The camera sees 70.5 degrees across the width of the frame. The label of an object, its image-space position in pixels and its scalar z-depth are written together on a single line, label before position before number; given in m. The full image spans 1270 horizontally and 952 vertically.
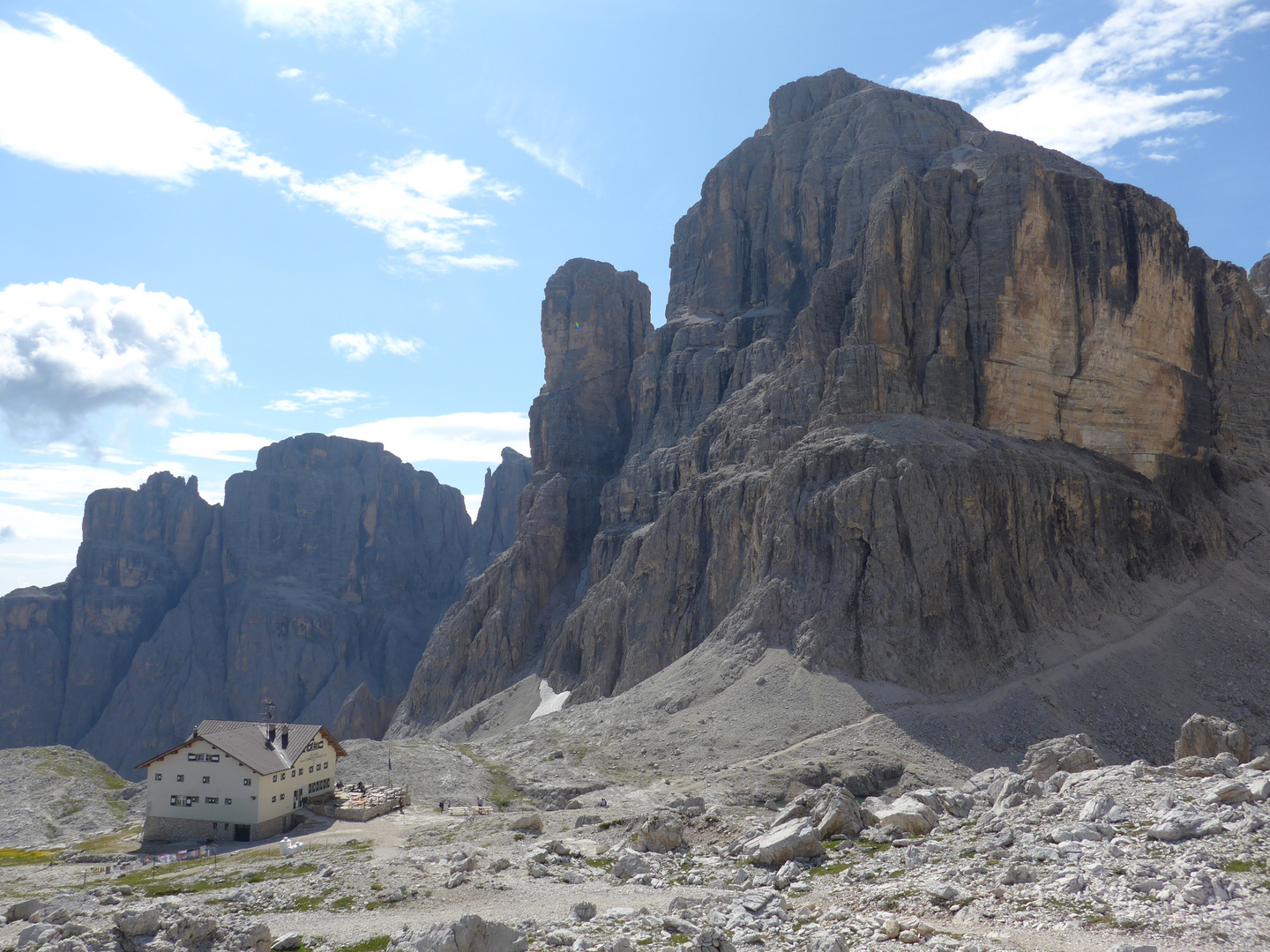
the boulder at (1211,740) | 45.09
